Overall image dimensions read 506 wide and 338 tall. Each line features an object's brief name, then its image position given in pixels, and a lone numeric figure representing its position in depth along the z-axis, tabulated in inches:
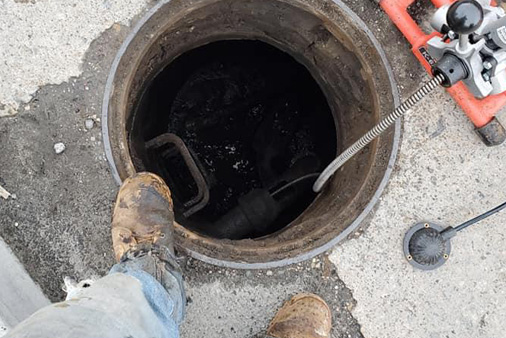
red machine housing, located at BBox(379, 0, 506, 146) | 76.2
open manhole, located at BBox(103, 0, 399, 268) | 78.4
